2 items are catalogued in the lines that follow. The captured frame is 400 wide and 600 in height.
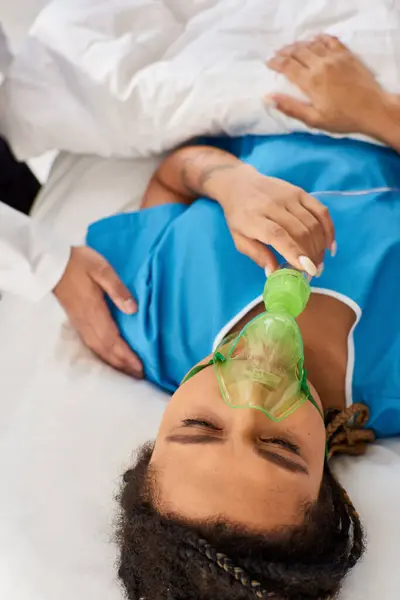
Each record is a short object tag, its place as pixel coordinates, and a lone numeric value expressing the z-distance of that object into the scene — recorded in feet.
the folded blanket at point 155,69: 3.85
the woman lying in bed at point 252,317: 2.56
